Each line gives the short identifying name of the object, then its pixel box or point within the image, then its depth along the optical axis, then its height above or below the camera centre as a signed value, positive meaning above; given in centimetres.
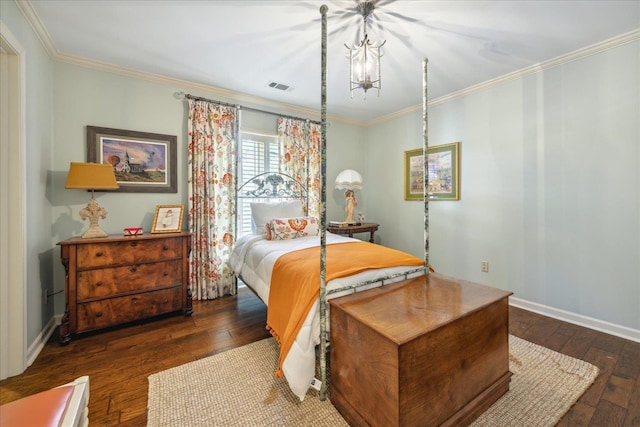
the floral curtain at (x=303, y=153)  371 +87
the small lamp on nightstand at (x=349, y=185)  395 +41
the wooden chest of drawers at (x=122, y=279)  216 -62
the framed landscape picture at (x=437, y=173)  338 +54
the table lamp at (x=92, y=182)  222 +26
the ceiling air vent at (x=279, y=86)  312 +154
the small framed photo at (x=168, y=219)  270 -7
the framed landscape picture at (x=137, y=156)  265 +60
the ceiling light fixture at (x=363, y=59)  189 +122
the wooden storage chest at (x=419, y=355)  113 -71
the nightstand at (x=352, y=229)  378 -25
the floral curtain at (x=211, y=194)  304 +21
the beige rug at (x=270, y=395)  140 -112
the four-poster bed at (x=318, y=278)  149 -48
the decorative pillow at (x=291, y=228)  293 -19
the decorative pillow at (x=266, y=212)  320 +0
